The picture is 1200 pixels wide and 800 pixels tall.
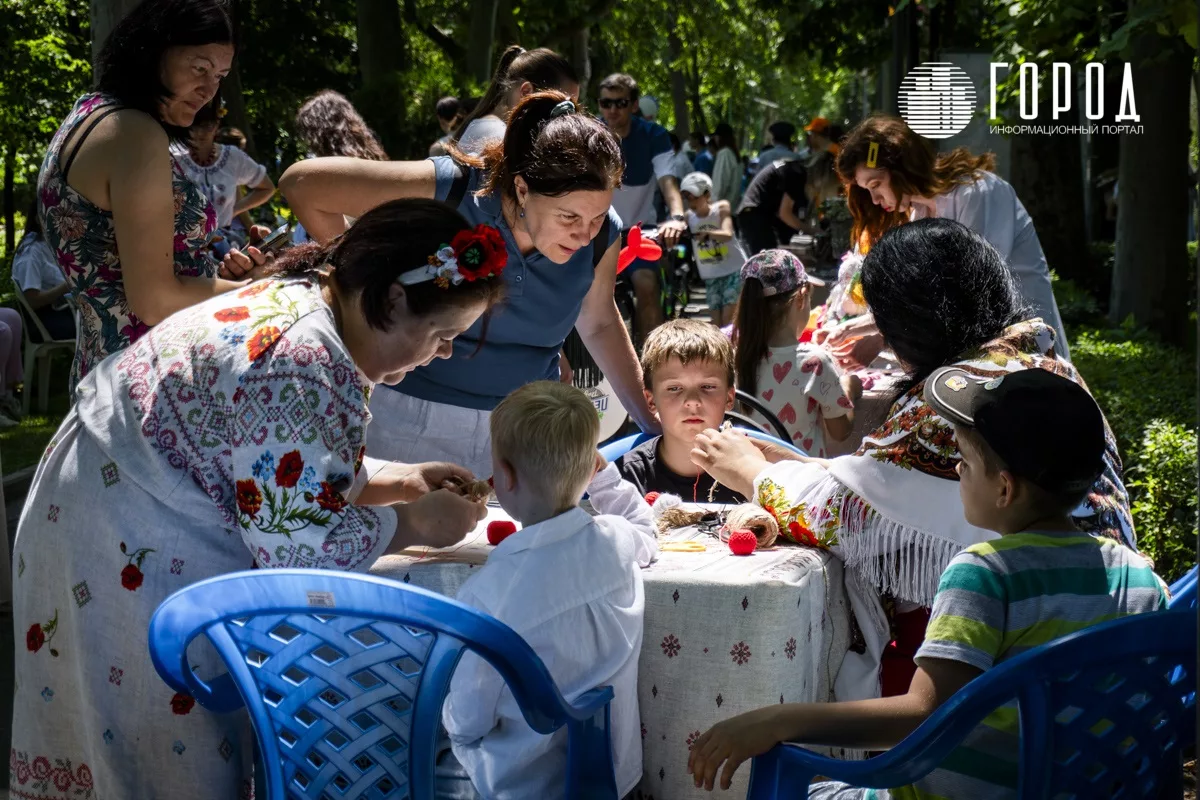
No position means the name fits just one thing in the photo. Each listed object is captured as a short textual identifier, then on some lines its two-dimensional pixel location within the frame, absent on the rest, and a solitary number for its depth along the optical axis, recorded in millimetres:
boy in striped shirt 2117
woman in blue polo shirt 3369
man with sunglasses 8867
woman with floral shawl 2734
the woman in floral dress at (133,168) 3211
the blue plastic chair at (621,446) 4039
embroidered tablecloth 2541
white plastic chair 9203
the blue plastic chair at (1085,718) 1981
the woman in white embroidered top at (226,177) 7500
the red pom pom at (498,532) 2758
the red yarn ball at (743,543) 2768
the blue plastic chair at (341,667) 2057
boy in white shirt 2381
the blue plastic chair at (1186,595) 2623
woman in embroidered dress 2223
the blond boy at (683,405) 3893
